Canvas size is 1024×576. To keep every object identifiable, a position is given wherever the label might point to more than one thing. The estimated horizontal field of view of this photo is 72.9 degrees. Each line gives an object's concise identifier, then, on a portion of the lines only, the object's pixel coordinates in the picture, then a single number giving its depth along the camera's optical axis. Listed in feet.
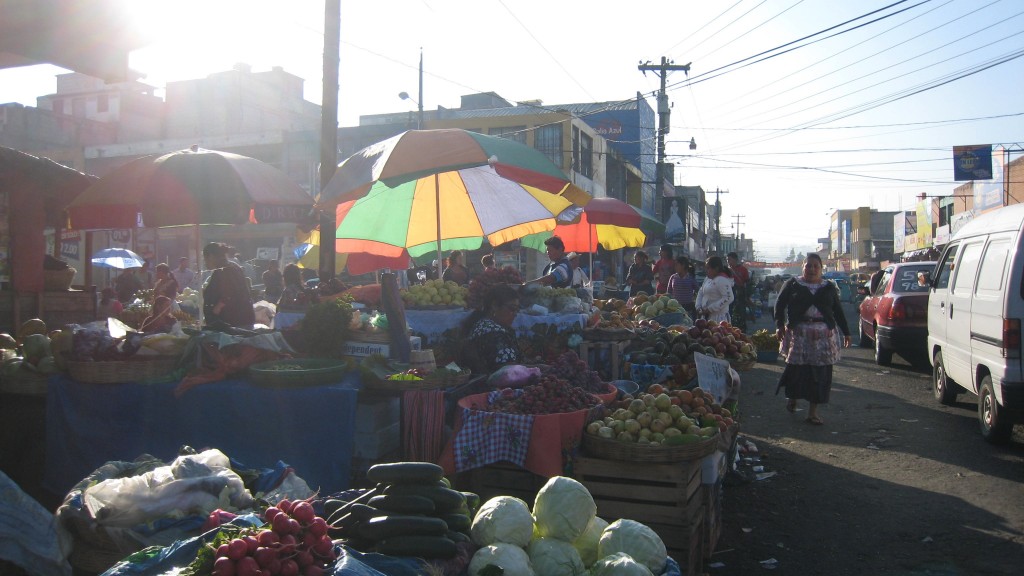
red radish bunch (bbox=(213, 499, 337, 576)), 7.97
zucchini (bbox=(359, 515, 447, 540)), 9.41
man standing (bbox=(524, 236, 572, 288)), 28.63
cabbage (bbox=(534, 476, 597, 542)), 10.76
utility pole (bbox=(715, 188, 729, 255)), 233.27
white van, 20.95
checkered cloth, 14.42
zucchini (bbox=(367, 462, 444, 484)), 10.32
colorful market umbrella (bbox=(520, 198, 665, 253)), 39.24
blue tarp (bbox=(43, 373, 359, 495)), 15.75
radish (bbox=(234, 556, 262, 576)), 7.86
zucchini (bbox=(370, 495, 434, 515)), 9.87
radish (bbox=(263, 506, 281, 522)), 8.90
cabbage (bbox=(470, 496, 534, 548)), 10.19
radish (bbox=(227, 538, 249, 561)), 8.02
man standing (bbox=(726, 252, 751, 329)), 51.27
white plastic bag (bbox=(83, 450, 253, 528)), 10.77
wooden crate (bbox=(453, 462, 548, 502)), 14.80
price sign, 20.40
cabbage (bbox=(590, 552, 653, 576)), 9.48
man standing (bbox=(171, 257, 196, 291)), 50.93
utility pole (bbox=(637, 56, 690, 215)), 92.32
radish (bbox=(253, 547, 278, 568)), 8.07
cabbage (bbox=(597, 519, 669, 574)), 10.23
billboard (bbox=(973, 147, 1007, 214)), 101.04
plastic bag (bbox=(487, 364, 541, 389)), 17.29
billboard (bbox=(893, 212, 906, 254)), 177.06
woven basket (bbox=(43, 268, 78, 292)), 32.60
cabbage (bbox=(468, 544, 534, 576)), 9.46
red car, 38.50
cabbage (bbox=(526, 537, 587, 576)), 10.02
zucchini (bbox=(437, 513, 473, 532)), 10.43
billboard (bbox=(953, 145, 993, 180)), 93.76
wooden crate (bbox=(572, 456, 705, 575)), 13.44
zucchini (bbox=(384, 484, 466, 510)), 10.24
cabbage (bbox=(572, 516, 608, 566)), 11.01
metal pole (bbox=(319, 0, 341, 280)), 27.99
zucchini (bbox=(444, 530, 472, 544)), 10.05
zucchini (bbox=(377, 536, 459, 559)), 9.29
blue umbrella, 58.54
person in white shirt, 33.78
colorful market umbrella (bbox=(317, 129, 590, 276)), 29.25
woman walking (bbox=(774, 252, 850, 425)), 27.02
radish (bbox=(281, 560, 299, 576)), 8.17
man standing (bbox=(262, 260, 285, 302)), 45.75
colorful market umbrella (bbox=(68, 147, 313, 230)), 19.48
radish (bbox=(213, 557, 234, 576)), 7.84
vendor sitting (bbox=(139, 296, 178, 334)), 21.47
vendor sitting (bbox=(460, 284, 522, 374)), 19.92
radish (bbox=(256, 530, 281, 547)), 8.37
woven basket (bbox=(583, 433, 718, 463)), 13.51
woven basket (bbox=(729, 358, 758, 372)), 25.03
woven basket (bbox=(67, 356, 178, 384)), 17.24
